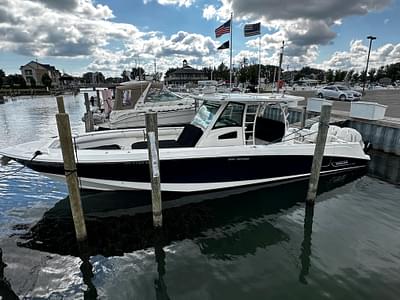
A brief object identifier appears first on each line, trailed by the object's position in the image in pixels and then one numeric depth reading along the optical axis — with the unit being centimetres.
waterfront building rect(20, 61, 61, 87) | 9009
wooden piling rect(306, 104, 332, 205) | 542
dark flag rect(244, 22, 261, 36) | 1166
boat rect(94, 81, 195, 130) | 1218
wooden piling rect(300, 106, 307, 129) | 952
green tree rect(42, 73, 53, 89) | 7444
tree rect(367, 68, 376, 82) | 8187
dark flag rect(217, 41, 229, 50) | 1347
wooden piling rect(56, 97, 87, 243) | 377
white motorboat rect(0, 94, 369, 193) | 508
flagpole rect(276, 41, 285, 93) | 743
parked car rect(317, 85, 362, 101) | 2209
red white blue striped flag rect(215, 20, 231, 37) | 1284
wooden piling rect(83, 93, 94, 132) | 1108
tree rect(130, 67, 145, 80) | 3421
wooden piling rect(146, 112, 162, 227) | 430
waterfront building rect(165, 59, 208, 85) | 7902
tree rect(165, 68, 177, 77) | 9156
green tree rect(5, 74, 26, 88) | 7250
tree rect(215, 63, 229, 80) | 6158
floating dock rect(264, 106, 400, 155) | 925
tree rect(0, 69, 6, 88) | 7881
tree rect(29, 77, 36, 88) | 7675
